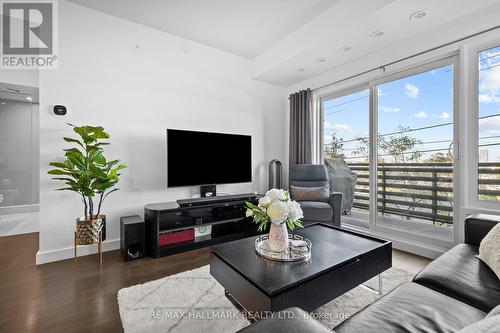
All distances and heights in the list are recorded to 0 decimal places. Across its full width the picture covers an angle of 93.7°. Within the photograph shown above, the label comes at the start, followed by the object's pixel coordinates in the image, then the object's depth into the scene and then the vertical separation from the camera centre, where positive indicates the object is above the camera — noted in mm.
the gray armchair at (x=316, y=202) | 3012 -419
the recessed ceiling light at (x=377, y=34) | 2631 +1518
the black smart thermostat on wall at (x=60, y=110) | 2513 +626
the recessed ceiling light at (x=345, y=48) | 2959 +1518
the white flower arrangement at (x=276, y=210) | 1505 -286
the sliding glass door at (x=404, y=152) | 2650 +184
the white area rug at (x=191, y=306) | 1473 -984
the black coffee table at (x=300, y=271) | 1208 -609
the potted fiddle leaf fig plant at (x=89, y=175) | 2254 -72
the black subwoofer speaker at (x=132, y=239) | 2477 -770
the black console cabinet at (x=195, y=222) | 2611 -687
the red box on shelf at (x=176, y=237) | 2645 -815
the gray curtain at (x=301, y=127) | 3953 +678
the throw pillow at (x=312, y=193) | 3395 -393
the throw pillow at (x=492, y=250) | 1241 -476
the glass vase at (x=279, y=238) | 1584 -482
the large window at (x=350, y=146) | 3424 +321
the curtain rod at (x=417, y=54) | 2300 +1315
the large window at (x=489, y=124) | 2297 +410
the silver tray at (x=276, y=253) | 1491 -577
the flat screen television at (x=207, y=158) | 2961 +125
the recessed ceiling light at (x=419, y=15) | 2277 +1508
